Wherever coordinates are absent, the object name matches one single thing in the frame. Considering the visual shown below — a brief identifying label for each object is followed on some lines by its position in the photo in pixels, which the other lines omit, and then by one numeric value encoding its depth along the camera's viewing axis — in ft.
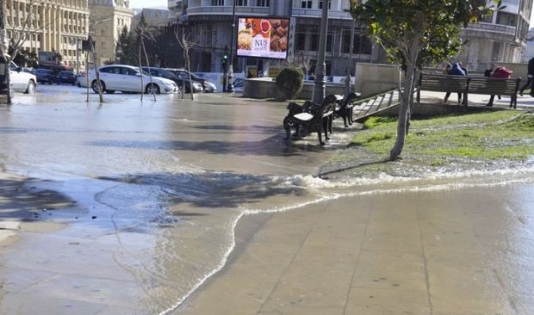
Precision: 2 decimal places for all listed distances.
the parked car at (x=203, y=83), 133.70
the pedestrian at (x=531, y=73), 70.04
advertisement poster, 138.72
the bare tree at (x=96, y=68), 71.95
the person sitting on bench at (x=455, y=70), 65.65
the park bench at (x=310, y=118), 39.29
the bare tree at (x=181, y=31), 272.29
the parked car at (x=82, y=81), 127.93
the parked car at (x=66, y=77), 166.09
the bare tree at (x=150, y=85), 92.25
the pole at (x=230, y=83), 133.28
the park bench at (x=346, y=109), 49.19
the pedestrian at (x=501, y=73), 66.20
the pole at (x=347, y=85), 77.20
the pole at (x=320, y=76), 50.78
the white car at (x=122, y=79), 98.27
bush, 89.15
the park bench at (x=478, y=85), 54.60
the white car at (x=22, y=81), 80.30
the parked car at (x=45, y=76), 161.49
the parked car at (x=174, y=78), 124.59
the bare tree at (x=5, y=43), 61.52
